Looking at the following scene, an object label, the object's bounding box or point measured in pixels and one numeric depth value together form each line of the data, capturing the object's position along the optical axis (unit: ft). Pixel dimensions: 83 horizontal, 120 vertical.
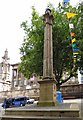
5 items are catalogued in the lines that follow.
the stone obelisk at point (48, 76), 20.12
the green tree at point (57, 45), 41.45
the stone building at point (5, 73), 136.08
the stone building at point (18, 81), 96.25
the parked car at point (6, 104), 45.33
